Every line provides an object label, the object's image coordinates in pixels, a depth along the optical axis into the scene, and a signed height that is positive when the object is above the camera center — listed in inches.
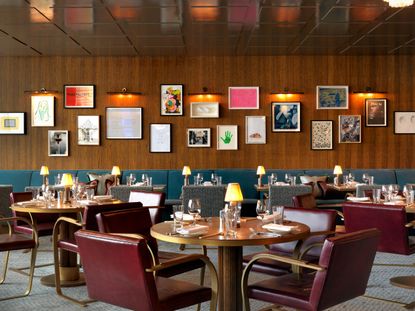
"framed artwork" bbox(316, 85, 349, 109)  415.8 +39.3
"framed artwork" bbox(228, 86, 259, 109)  417.4 +40.3
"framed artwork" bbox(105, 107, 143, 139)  417.1 +20.7
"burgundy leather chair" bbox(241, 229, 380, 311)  115.1 -28.8
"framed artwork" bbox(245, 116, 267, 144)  417.1 +15.2
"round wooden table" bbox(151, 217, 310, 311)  131.8 -22.8
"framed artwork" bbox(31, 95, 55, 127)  416.5 +29.9
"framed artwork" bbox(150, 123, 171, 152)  417.1 +9.3
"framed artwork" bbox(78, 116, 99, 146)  416.8 +14.7
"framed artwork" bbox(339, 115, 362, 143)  416.2 +15.8
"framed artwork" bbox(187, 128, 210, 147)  417.4 +9.2
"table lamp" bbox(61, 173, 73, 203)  227.0 -14.0
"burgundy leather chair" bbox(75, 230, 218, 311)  113.3 -27.7
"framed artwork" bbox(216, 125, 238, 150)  417.4 +9.2
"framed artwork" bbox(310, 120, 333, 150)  416.8 +10.6
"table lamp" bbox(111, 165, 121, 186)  353.4 -14.6
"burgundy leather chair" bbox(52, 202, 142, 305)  175.0 -25.3
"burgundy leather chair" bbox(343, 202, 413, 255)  181.5 -24.5
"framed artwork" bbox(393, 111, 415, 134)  416.2 +20.2
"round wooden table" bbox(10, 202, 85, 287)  212.2 -46.1
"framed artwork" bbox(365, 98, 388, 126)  416.2 +28.6
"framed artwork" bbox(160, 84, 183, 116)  416.5 +37.3
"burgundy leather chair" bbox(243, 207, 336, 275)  154.5 -27.5
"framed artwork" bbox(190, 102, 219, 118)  416.8 +29.7
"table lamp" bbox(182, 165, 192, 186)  363.6 -15.1
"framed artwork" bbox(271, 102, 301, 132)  416.8 +25.0
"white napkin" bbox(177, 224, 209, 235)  137.0 -20.5
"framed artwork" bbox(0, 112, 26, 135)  417.1 +20.9
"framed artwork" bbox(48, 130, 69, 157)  417.1 +4.9
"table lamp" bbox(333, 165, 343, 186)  346.6 -15.3
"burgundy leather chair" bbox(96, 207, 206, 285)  153.3 -22.7
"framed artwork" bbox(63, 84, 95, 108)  415.8 +40.8
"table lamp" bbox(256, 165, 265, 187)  358.0 -14.4
